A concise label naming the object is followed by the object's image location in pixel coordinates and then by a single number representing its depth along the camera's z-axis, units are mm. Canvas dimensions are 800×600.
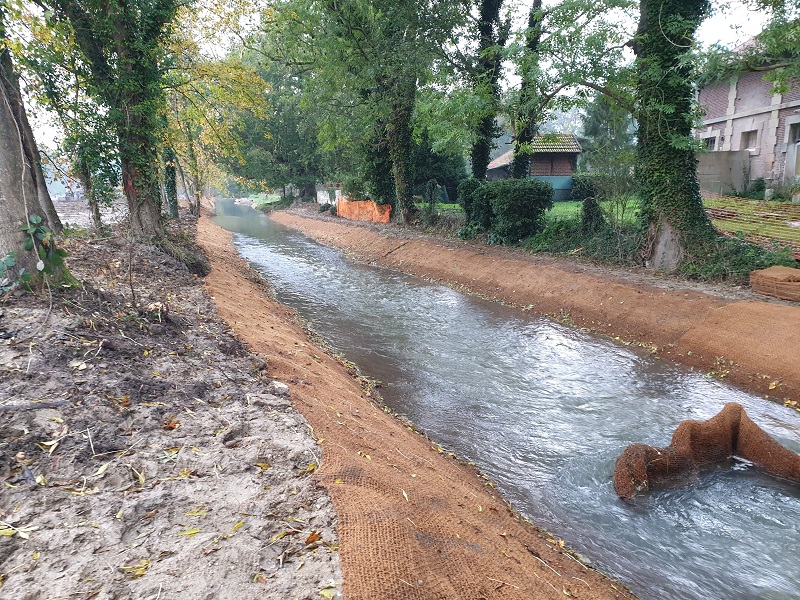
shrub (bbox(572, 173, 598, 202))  28103
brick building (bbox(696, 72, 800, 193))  20188
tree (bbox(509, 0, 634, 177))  11266
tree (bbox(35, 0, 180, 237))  9461
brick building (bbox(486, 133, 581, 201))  32156
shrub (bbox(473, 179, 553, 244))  16156
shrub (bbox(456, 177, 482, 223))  18627
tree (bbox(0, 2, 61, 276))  5105
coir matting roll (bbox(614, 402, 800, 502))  5195
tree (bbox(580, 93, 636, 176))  12469
